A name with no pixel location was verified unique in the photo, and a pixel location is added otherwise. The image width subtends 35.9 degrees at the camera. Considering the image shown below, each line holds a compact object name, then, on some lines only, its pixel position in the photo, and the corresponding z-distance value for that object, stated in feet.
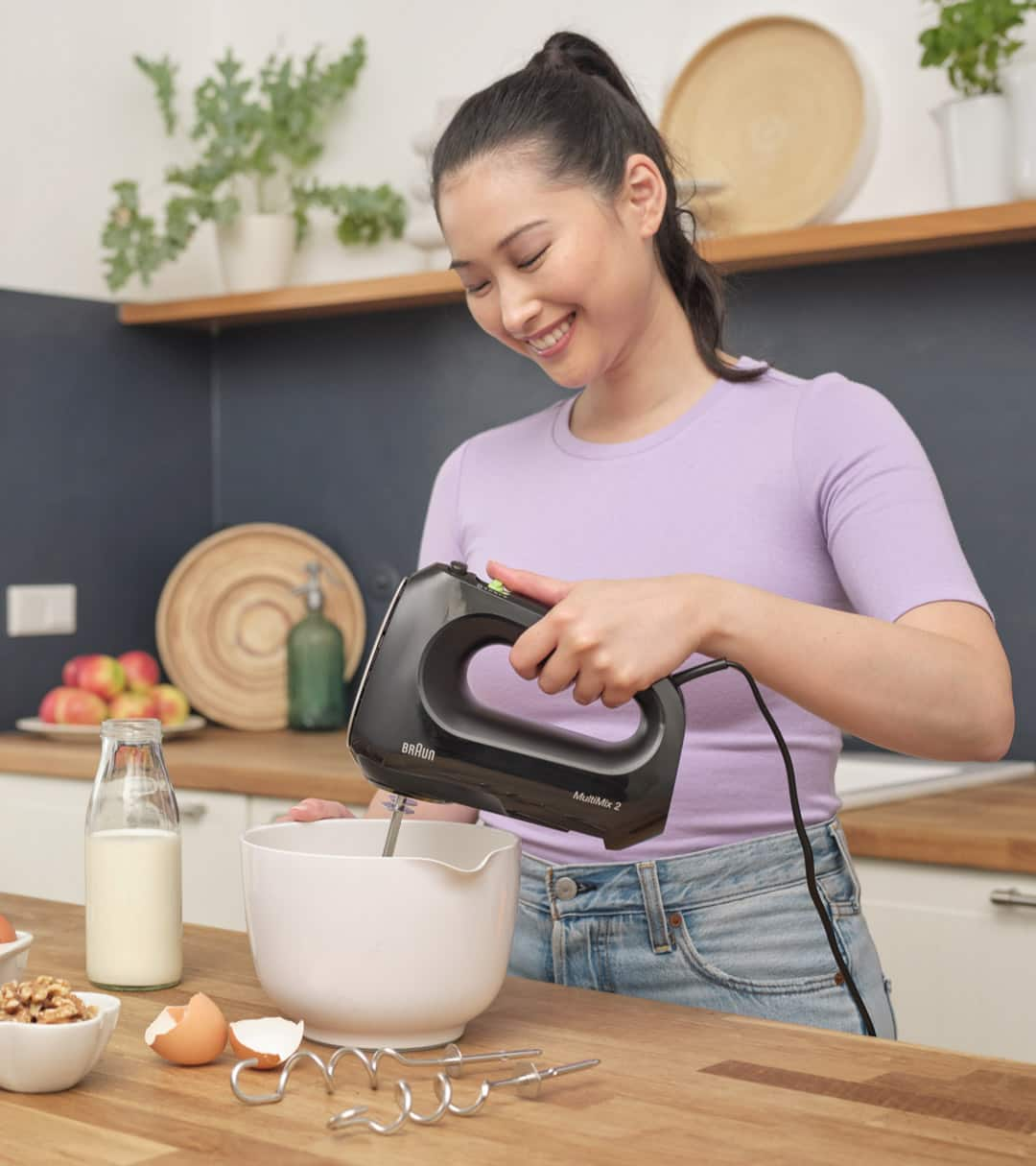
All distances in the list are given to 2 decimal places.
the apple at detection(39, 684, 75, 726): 8.69
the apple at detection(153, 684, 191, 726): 8.82
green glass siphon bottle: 9.11
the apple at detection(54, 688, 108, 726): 8.63
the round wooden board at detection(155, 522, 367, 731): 9.48
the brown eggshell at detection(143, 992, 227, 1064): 3.06
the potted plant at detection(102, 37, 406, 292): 9.32
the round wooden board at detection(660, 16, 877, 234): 7.72
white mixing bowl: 3.15
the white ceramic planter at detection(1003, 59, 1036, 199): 6.86
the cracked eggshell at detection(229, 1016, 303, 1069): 3.07
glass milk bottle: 3.72
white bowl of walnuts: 2.90
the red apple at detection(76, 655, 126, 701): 8.81
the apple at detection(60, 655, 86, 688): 8.91
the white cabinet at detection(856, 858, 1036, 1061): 5.60
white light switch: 9.23
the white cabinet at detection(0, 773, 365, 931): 7.73
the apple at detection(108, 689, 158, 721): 8.64
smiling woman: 4.03
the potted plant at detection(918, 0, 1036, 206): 7.02
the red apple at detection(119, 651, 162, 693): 8.98
